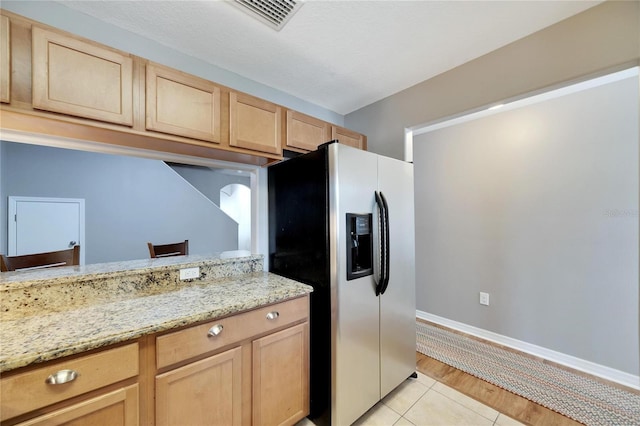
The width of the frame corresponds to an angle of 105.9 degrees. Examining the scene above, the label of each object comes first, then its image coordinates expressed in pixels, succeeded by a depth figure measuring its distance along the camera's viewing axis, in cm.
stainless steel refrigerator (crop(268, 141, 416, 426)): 152
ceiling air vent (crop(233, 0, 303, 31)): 133
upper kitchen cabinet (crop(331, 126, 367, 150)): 232
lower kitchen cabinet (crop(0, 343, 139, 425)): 80
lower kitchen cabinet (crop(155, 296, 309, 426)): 110
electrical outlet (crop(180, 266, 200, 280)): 165
